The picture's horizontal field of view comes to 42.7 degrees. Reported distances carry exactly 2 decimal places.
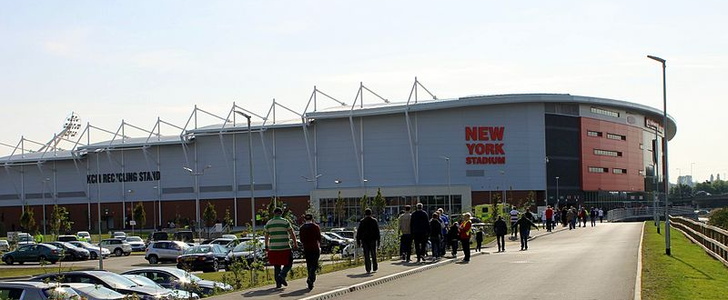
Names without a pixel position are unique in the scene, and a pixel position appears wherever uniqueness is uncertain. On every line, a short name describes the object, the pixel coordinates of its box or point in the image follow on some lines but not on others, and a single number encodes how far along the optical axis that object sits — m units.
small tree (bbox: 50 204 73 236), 81.94
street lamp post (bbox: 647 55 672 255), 30.00
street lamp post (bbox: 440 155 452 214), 94.09
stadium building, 100.69
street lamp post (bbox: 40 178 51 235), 123.96
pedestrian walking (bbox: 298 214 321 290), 19.88
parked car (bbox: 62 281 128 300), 19.08
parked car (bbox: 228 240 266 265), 26.80
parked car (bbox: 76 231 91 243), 73.66
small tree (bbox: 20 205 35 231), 95.06
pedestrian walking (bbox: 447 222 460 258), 30.89
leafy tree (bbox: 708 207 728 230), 39.62
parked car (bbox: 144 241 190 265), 50.19
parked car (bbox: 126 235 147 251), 67.50
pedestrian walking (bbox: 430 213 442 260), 28.36
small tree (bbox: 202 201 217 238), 97.75
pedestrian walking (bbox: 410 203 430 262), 27.06
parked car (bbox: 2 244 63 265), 53.50
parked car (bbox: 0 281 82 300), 17.45
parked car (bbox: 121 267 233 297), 25.70
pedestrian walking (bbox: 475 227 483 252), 34.43
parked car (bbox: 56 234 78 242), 71.81
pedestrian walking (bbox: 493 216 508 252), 35.12
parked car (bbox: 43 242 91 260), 55.53
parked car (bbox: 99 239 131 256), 62.81
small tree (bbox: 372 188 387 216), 82.72
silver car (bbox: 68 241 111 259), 57.00
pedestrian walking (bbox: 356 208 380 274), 23.80
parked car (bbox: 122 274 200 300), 21.25
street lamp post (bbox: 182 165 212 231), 107.12
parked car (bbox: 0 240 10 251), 69.88
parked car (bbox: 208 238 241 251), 50.13
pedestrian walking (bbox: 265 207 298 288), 19.42
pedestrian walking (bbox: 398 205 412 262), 27.92
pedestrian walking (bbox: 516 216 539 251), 36.09
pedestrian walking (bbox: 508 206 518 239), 48.02
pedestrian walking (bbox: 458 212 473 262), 28.89
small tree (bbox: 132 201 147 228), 104.81
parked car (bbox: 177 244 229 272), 39.19
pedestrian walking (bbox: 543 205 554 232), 54.41
